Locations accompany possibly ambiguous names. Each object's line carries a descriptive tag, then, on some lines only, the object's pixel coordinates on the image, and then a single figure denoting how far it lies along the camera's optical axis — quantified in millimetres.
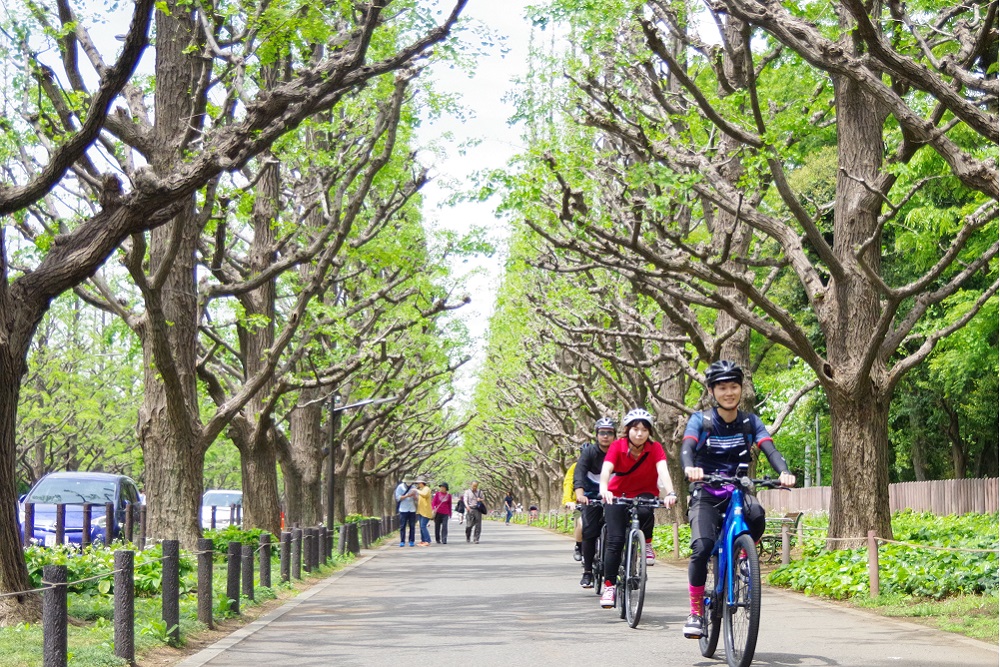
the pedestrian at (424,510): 38156
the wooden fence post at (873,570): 13047
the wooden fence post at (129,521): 22953
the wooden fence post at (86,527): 21562
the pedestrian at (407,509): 36312
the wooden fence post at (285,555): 17141
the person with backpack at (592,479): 13195
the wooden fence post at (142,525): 21586
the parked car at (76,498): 25781
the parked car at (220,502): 44250
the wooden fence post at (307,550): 20039
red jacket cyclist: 11406
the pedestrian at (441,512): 40062
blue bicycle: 7672
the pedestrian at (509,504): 83688
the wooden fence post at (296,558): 18422
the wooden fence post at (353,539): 27655
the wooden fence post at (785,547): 17359
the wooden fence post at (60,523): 21609
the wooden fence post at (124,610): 8883
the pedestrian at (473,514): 41719
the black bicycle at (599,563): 13773
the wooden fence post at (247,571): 13562
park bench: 19933
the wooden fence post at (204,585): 11461
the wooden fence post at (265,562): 15297
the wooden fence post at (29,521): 21156
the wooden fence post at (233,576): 12539
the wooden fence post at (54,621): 7500
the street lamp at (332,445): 31906
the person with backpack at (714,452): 8516
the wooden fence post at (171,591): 10219
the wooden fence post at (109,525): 22816
